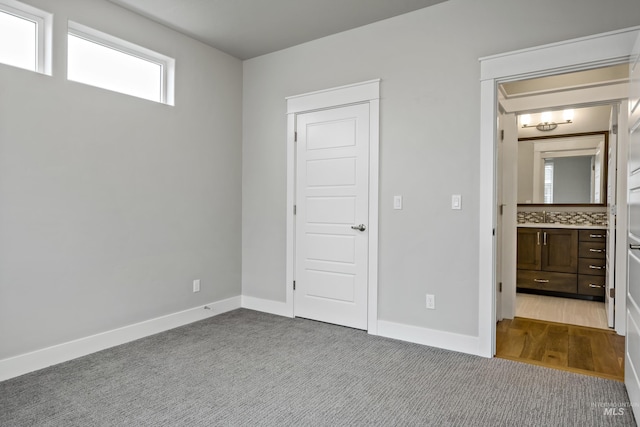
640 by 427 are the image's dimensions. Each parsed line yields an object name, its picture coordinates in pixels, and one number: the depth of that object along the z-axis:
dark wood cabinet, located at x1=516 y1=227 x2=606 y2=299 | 4.73
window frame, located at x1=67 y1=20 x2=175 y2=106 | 2.96
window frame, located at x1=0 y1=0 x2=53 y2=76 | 2.72
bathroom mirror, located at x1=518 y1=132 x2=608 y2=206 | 5.04
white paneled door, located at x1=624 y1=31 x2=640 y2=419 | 2.00
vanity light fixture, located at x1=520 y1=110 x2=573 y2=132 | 5.16
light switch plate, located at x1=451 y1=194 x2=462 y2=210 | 3.05
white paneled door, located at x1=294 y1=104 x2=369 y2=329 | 3.54
